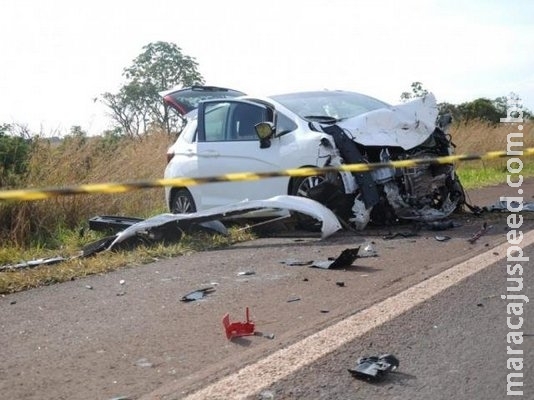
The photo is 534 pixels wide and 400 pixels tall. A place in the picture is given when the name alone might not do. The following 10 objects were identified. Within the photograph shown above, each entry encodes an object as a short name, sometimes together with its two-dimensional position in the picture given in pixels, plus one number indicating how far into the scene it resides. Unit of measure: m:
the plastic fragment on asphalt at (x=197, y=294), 5.21
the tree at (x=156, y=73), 24.97
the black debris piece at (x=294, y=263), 6.28
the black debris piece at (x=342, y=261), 6.05
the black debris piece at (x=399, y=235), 7.42
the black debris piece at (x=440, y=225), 7.83
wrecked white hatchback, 7.82
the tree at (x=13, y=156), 9.66
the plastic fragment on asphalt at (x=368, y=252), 6.51
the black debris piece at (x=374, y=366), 3.45
